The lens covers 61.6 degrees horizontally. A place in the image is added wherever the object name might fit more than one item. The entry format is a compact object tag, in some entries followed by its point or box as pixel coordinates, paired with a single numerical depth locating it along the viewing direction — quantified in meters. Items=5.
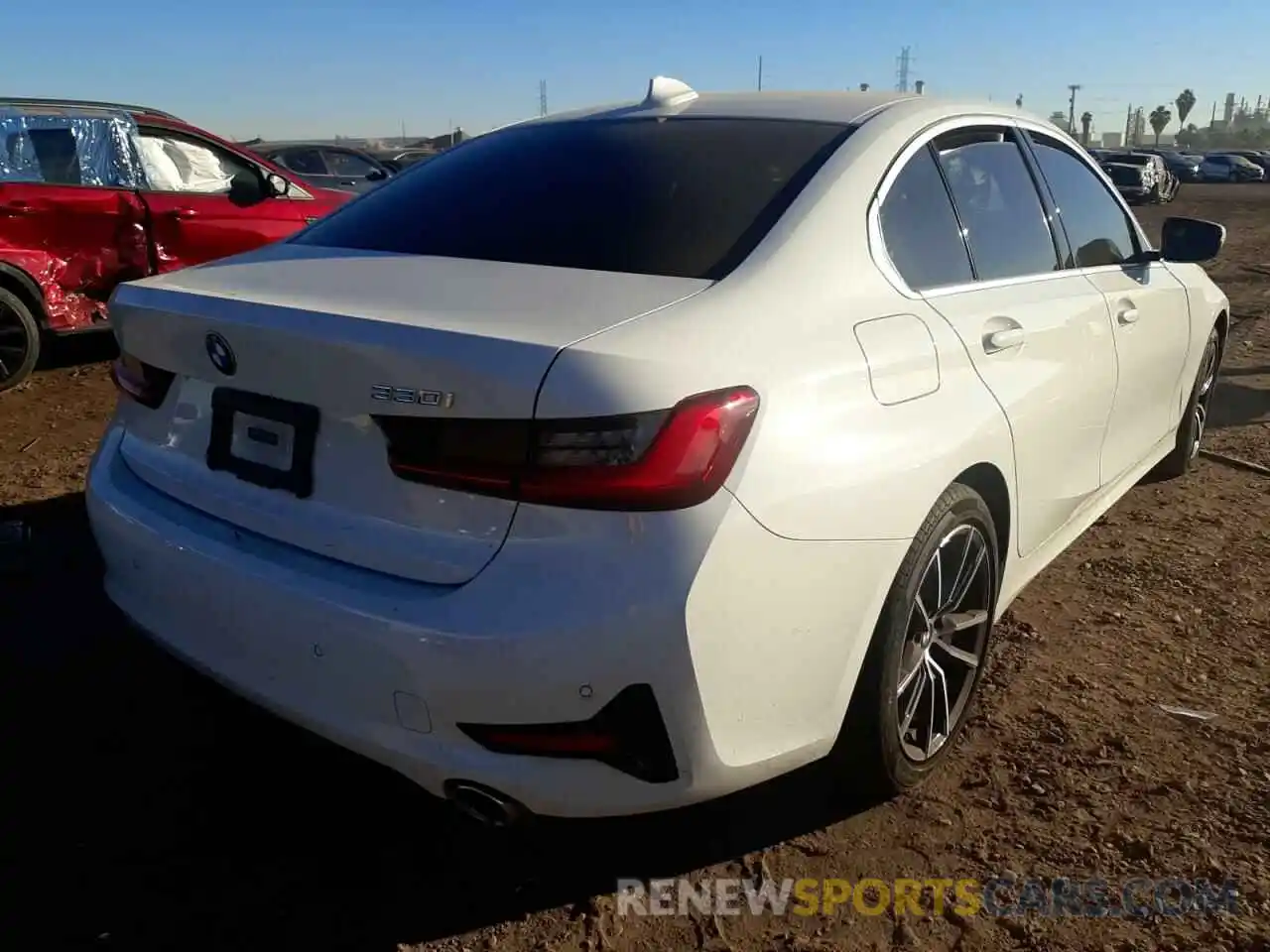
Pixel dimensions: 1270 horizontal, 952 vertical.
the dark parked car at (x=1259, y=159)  50.43
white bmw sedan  1.79
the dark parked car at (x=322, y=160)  15.83
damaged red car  6.23
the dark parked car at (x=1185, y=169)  47.06
